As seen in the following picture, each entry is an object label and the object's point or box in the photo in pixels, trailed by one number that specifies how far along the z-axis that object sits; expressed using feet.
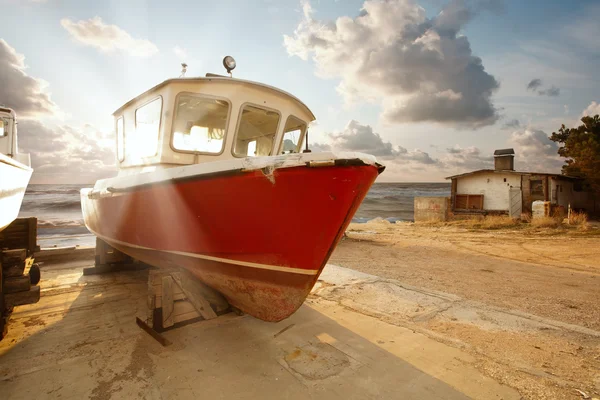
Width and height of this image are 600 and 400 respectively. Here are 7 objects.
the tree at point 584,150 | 61.21
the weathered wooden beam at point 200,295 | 11.48
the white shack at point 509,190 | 61.00
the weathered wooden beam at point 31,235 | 16.65
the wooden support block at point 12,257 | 10.64
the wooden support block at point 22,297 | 10.18
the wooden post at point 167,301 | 10.87
